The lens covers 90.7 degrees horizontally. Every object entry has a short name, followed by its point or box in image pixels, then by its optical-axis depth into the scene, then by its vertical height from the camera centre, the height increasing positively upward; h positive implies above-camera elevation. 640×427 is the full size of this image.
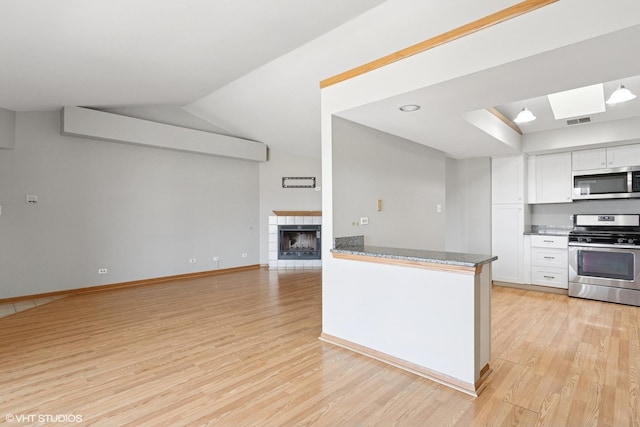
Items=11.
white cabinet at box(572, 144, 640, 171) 4.36 +0.80
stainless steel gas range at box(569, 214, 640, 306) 4.12 -0.64
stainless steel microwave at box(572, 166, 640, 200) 4.36 +0.43
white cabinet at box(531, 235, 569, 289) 4.72 -0.73
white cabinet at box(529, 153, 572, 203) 4.89 +0.56
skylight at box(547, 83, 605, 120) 3.76 +1.37
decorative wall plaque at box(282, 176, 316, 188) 7.39 +0.76
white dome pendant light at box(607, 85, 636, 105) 2.85 +1.08
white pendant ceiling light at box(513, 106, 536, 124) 3.53 +1.10
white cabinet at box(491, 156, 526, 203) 5.12 +0.57
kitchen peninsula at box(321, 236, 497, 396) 2.18 -0.76
